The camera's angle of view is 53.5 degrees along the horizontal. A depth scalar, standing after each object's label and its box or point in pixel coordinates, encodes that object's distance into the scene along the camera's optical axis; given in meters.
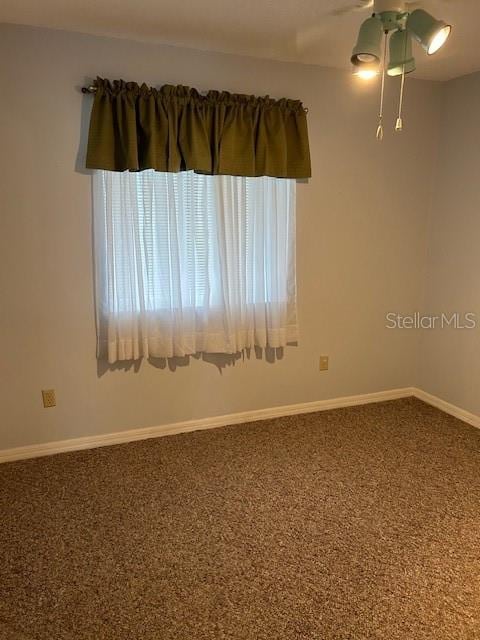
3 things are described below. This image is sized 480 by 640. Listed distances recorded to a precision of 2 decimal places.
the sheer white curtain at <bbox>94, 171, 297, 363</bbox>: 2.63
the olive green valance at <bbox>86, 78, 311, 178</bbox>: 2.47
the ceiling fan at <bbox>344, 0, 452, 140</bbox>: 1.80
